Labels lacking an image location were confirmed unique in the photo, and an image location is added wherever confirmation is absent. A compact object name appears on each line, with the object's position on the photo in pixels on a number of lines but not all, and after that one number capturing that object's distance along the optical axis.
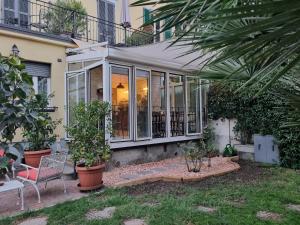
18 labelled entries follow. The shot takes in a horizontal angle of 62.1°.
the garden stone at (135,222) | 4.21
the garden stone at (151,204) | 4.96
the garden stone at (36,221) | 4.38
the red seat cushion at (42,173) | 5.53
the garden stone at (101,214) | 4.45
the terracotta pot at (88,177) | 5.97
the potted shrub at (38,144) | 7.84
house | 8.20
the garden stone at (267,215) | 4.36
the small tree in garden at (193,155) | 7.40
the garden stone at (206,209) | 4.63
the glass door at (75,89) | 8.66
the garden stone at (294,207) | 4.76
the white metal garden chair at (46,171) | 5.49
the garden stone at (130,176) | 6.82
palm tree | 1.09
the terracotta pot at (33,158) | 7.83
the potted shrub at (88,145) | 6.01
